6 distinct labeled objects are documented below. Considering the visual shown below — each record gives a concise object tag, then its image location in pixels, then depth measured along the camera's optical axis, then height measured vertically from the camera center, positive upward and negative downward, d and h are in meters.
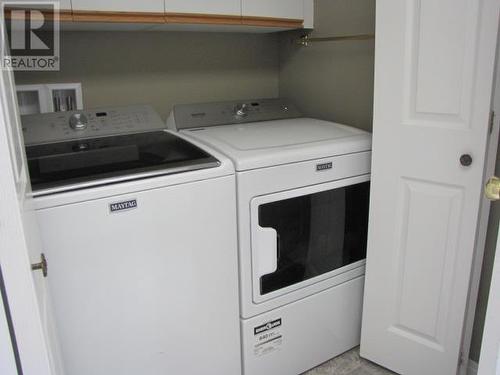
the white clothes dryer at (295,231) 1.61 -0.65
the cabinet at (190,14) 1.62 +0.24
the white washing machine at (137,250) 1.28 -0.56
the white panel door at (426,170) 1.46 -0.38
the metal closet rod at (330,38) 1.96 +0.15
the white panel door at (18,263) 0.67 -0.31
